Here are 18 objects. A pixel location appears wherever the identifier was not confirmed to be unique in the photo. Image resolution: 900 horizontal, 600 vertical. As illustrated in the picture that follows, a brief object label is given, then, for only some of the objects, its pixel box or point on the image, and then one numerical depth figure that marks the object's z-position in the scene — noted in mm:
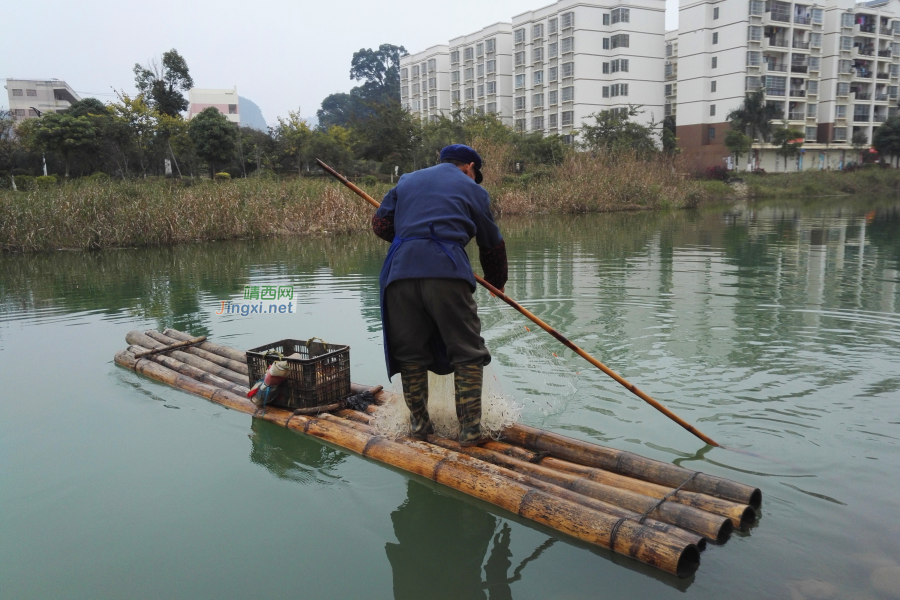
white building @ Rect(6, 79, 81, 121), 56762
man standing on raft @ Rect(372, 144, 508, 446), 3395
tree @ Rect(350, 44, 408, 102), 88750
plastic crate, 4320
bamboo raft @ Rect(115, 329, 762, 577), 2717
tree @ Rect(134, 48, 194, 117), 31891
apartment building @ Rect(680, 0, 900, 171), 46188
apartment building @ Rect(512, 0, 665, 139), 49750
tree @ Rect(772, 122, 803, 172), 43344
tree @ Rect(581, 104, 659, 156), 36844
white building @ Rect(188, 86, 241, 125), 67062
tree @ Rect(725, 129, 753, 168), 41969
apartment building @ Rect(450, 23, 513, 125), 59719
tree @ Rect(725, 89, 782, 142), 43094
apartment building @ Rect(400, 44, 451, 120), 68750
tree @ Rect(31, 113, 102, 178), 27422
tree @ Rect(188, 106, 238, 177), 31078
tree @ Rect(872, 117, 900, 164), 45719
